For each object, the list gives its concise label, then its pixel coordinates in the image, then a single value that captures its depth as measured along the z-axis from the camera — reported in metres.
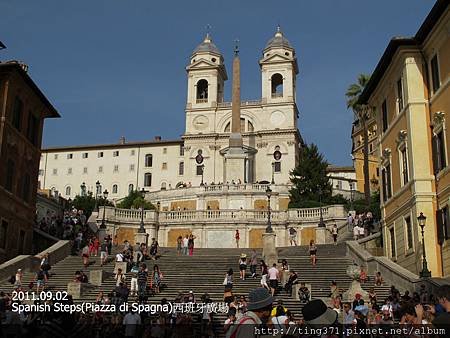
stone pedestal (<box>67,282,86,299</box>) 24.31
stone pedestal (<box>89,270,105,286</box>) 26.44
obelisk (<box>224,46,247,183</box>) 80.50
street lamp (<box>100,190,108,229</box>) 46.61
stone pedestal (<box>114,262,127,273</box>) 28.50
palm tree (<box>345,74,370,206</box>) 51.39
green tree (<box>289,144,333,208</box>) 65.31
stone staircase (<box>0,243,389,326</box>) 24.92
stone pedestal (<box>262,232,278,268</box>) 30.80
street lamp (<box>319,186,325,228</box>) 46.83
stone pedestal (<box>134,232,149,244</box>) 40.56
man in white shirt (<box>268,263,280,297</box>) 24.47
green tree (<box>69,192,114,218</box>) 74.88
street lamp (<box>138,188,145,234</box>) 40.59
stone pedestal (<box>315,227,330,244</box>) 46.33
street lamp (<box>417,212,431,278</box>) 22.69
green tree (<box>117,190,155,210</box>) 73.13
